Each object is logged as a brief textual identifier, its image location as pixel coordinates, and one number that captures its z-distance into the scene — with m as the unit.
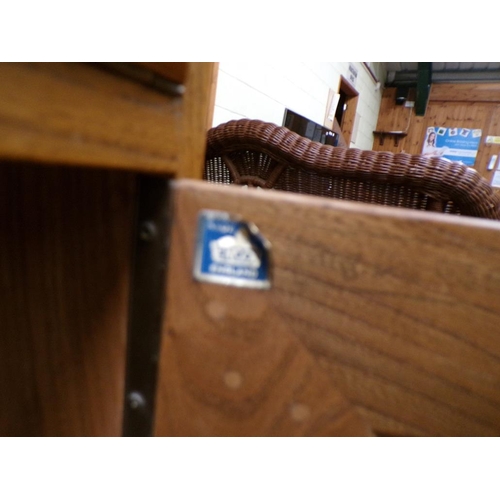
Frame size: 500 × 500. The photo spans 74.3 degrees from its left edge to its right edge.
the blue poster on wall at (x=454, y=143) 5.01
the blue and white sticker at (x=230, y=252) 0.24
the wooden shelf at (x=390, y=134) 5.25
